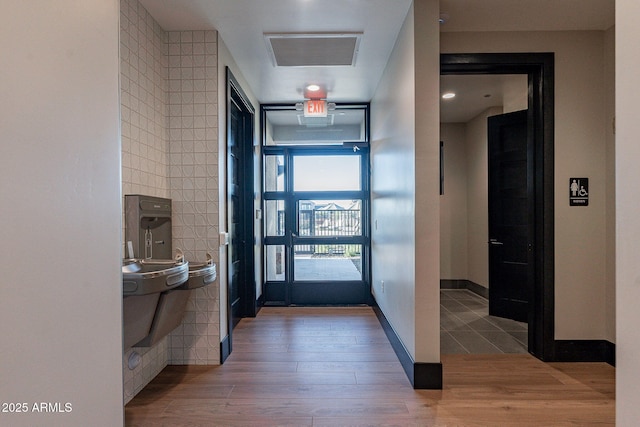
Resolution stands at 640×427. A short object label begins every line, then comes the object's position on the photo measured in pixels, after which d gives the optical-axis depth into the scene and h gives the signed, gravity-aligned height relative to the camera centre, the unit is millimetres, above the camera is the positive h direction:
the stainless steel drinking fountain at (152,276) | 1746 -379
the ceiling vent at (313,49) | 2740 +1428
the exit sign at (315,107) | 4137 +1290
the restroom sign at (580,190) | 2697 +151
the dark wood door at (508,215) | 3715 -74
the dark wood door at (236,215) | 3678 -57
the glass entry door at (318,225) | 4516 -205
